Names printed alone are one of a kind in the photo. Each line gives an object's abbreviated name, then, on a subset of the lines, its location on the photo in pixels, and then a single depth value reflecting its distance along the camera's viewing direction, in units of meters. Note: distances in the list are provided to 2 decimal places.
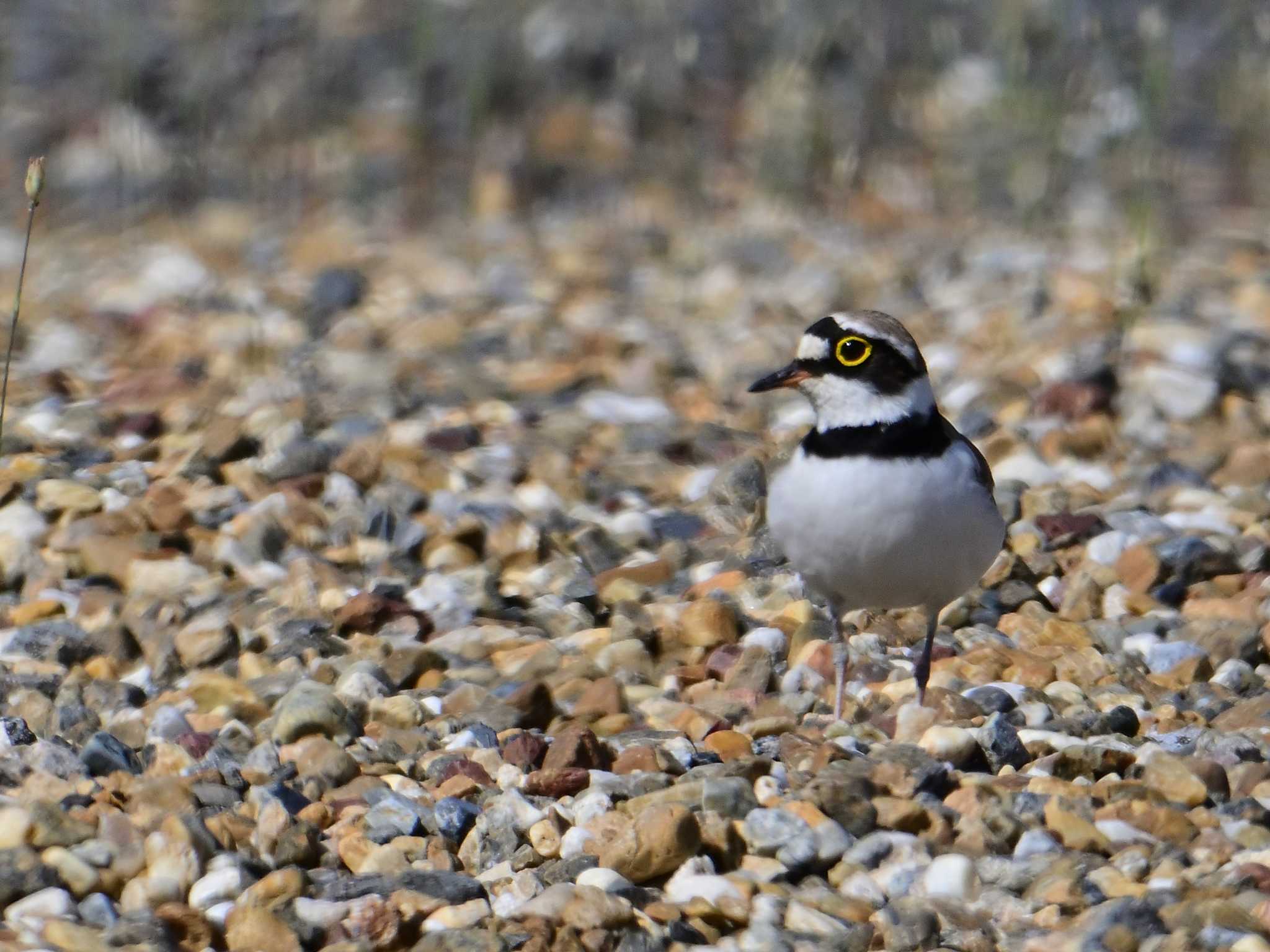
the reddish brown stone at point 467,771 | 7.86
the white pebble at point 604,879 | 6.93
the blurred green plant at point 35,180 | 7.83
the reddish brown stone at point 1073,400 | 12.75
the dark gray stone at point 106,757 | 7.78
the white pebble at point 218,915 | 6.77
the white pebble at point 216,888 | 6.87
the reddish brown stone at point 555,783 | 7.65
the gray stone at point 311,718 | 8.24
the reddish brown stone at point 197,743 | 8.05
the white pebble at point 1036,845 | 7.18
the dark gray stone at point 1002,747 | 8.05
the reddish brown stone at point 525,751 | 8.01
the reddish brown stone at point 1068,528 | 10.85
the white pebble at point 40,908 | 6.64
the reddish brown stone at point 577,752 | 7.86
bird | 8.47
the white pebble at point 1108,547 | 10.60
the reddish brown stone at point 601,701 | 8.70
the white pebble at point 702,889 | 6.90
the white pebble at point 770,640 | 9.67
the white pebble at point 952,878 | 6.99
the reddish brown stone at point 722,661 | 9.34
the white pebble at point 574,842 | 7.21
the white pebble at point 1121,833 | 7.22
